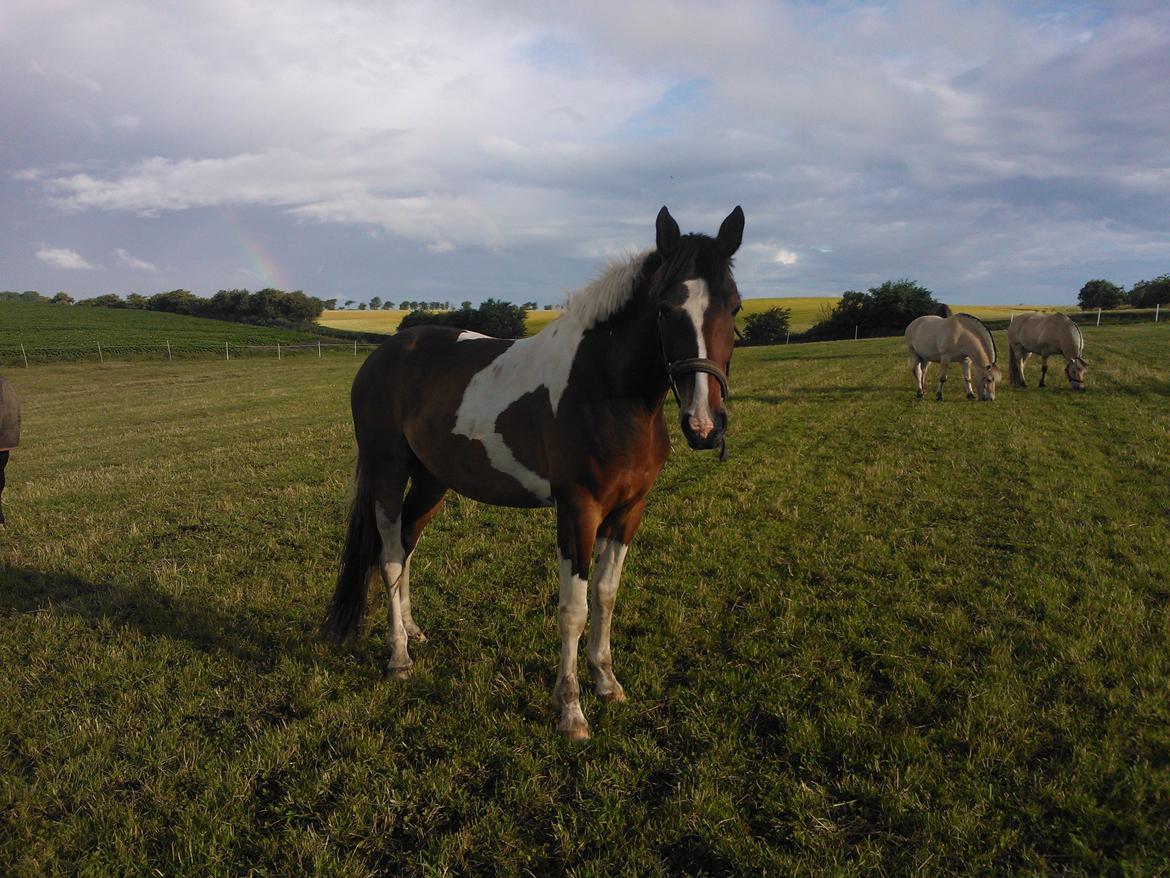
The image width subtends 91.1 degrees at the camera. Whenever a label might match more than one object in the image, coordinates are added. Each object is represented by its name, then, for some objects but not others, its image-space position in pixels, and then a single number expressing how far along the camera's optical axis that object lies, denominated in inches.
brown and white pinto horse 115.4
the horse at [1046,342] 598.9
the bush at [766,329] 2026.3
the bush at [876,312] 2044.8
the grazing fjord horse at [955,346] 555.2
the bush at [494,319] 1747.9
